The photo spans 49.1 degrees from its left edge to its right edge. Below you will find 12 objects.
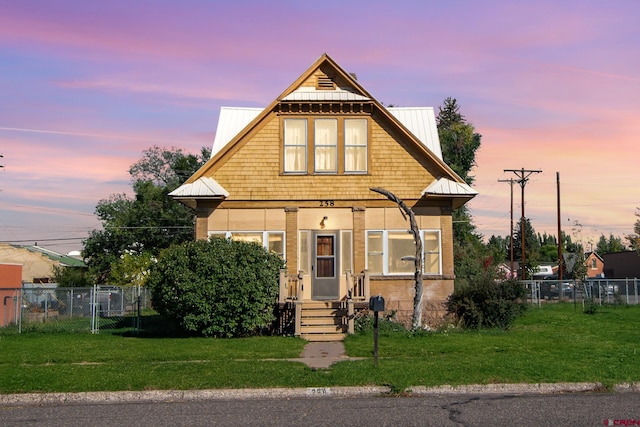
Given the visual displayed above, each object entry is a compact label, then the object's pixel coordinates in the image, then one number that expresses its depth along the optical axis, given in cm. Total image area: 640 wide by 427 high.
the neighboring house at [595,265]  11271
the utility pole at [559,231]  5567
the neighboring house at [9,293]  2441
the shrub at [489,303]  2166
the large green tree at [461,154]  5531
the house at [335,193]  2431
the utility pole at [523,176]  5991
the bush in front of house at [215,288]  1977
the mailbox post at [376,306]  1371
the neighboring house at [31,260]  6309
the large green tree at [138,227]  6216
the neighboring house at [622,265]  7981
